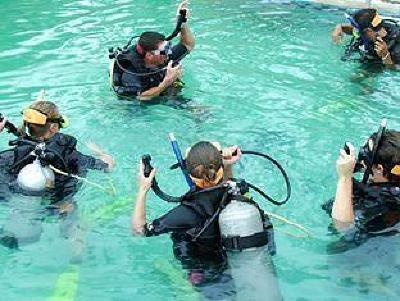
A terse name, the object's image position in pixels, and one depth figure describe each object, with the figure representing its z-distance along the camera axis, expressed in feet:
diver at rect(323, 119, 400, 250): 15.29
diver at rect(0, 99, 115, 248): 17.44
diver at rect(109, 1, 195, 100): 24.95
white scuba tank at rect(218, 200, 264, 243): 13.99
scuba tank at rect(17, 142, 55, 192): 17.21
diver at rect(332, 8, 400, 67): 28.84
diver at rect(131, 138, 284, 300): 14.16
